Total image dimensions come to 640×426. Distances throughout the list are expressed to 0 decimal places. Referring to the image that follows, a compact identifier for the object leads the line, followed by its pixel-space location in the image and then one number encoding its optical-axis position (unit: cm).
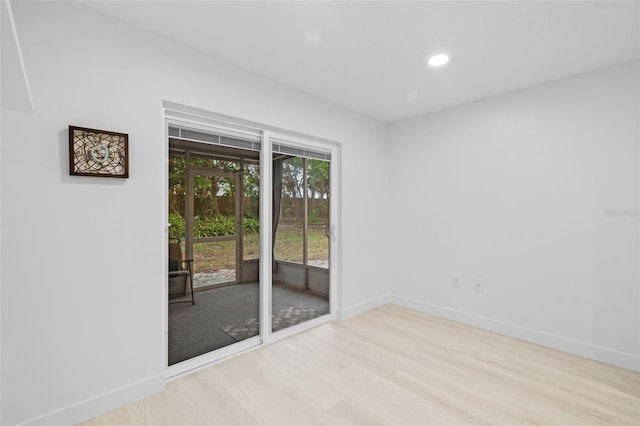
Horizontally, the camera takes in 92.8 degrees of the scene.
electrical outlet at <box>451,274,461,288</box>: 355
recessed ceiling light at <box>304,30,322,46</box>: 214
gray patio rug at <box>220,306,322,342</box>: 277
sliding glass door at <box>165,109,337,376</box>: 242
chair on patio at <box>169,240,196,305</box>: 238
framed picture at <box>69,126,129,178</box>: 182
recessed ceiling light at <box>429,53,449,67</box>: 245
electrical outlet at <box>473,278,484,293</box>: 336
